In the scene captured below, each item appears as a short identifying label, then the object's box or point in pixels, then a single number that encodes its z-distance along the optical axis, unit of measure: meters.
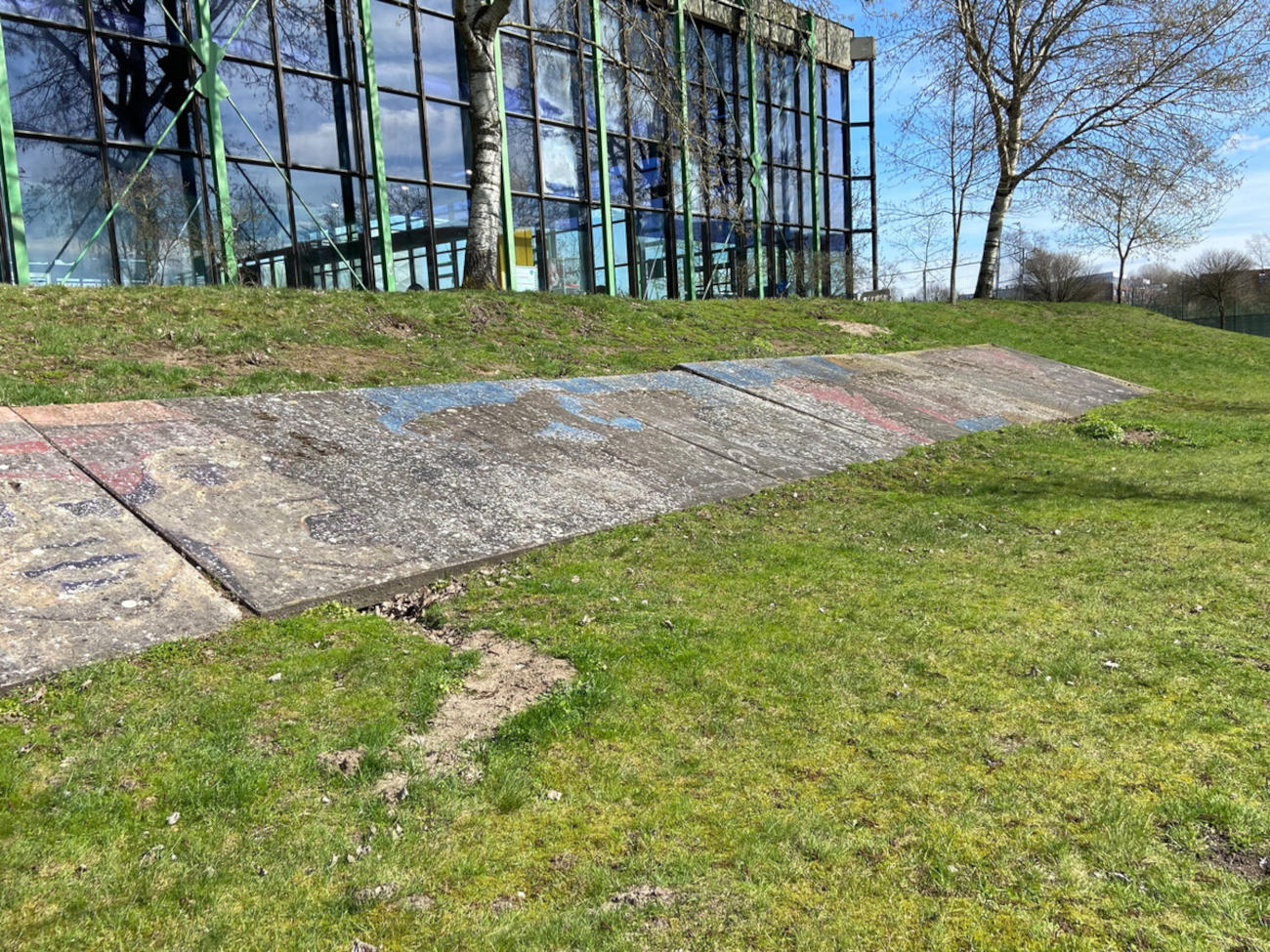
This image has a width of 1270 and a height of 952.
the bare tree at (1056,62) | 23.83
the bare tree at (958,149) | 26.84
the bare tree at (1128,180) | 25.02
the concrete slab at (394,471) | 4.89
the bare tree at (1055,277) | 48.59
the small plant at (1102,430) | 10.86
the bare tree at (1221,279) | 46.25
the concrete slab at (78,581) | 3.71
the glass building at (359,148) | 13.22
